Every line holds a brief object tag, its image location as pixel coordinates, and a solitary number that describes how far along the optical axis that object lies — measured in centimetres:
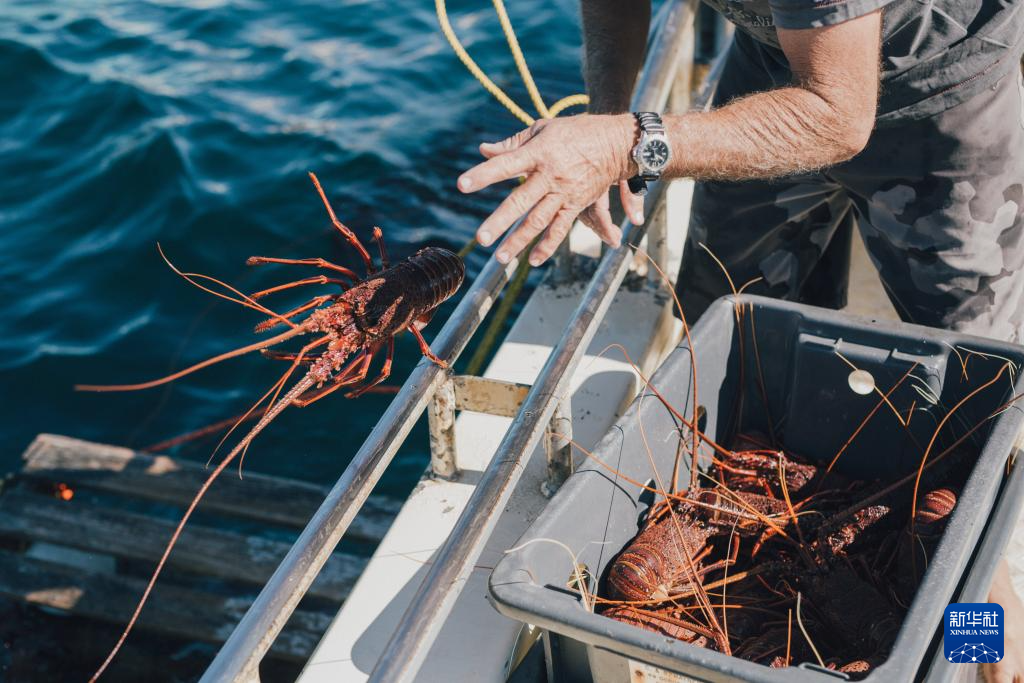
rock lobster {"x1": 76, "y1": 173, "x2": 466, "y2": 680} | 254
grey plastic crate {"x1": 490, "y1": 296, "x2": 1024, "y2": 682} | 176
